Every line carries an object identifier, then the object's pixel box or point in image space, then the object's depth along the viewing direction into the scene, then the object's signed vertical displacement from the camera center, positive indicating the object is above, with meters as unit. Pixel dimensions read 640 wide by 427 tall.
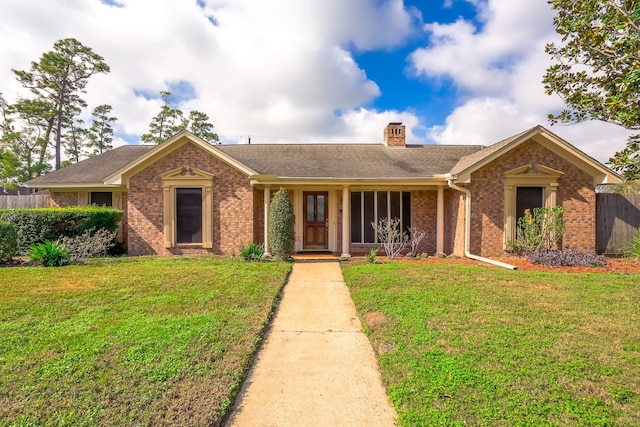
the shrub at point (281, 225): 9.55 -0.46
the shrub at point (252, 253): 9.49 -1.34
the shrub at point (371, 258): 9.23 -1.44
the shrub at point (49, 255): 8.48 -1.25
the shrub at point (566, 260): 8.69 -1.42
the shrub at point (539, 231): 9.30 -0.64
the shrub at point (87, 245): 9.17 -1.07
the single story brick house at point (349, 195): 9.95 +0.52
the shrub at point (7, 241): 8.66 -0.88
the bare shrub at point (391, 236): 10.01 -0.92
